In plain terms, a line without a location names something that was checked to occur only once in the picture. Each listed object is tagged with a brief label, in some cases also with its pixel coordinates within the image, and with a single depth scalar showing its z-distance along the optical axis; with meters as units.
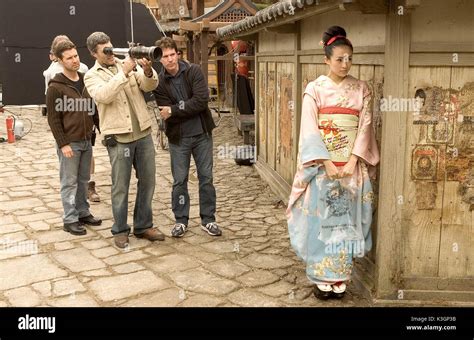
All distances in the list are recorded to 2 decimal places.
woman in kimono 4.16
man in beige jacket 5.29
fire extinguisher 13.03
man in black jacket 5.69
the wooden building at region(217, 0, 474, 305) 3.91
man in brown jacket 5.90
